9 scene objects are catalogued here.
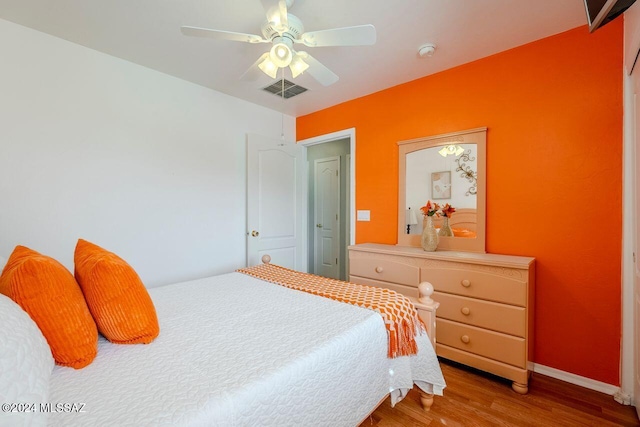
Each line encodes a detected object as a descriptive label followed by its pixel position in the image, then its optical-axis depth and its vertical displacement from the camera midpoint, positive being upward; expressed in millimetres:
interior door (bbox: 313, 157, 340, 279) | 4586 -111
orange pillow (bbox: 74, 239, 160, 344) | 1036 -344
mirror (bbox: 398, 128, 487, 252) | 2352 +231
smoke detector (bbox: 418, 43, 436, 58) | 2150 +1247
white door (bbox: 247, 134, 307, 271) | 3209 +97
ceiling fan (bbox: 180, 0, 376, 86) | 1470 +953
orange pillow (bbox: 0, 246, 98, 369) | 865 -311
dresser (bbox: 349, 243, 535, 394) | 1861 -672
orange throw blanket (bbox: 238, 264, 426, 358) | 1375 -499
